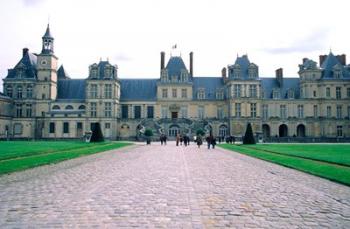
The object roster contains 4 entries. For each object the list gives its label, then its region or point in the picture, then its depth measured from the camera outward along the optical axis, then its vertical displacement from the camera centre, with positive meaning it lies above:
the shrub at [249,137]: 37.72 -0.21
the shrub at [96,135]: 41.36 -0.05
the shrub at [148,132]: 49.87 +0.31
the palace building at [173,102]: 55.59 +5.21
